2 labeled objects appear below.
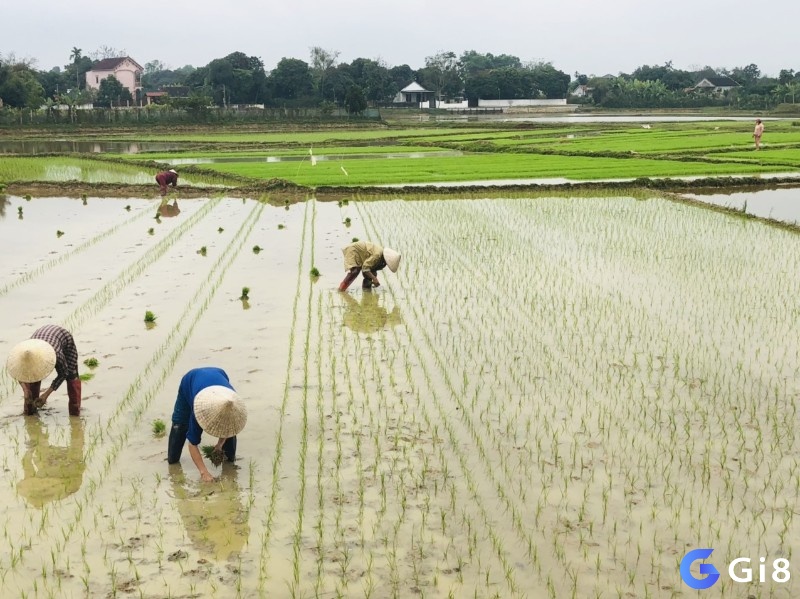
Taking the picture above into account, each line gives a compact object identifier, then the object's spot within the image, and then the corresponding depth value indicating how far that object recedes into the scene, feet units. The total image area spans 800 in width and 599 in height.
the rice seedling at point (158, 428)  18.57
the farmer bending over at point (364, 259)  30.12
